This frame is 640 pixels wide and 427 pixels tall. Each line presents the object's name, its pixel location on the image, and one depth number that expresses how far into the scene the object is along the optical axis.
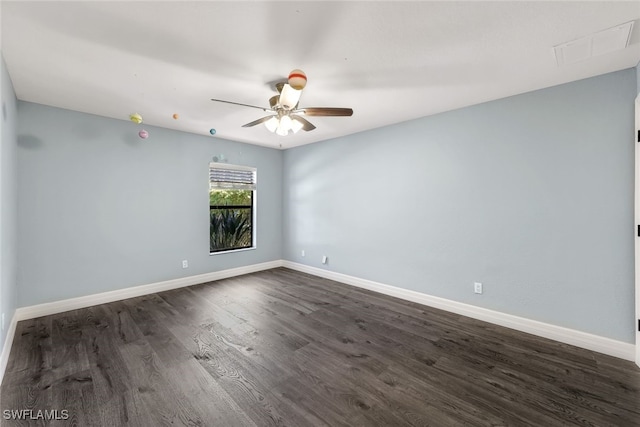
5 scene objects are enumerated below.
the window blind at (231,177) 4.60
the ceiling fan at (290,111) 2.04
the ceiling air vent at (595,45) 1.78
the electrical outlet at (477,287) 3.03
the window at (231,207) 4.68
